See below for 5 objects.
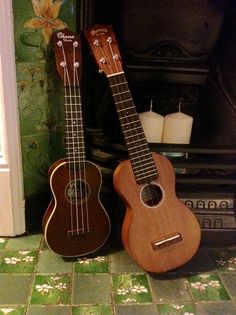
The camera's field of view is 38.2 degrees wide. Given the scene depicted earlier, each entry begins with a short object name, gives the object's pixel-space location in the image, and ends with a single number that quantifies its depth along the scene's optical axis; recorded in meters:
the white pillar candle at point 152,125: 1.40
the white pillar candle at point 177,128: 1.41
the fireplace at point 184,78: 1.37
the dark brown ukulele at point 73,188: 1.25
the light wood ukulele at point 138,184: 1.23
